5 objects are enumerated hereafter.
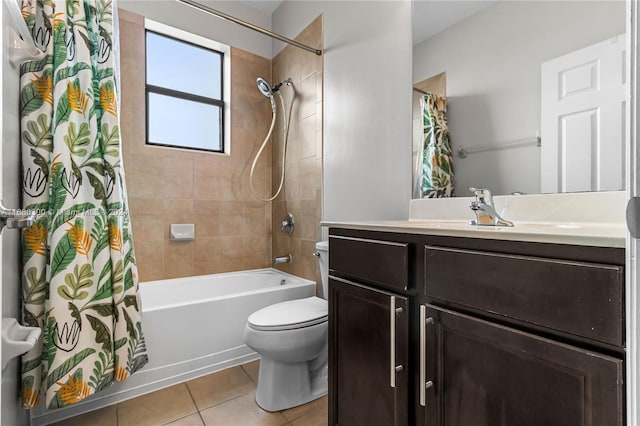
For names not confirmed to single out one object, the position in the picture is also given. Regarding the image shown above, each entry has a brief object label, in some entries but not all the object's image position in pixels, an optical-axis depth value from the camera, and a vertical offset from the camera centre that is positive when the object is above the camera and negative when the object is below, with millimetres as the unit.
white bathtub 1565 -721
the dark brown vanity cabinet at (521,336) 541 -262
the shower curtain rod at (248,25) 1697 +1149
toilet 1421 -659
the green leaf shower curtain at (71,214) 1171 -12
